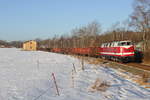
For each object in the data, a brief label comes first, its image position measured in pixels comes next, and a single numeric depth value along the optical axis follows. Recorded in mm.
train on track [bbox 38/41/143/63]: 23531
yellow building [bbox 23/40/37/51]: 117800
